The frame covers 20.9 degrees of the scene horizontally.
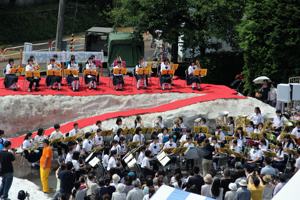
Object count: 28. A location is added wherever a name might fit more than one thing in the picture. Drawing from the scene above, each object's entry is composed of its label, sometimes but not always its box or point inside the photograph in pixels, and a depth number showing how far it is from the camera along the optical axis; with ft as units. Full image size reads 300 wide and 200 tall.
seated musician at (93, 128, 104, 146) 94.84
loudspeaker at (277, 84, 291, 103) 109.70
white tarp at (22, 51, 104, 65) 122.83
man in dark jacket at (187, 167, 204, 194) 74.82
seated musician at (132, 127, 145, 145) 95.20
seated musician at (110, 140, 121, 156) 90.53
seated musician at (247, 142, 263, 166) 89.61
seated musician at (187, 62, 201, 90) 116.57
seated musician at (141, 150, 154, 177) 87.97
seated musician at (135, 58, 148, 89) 115.14
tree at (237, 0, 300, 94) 128.16
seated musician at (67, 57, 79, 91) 113.91
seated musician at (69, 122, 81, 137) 98.40
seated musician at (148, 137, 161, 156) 92.22
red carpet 108.06
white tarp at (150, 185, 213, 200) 49.63
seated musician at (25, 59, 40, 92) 112.16
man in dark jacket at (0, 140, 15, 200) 81.71
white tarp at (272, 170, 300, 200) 46.88
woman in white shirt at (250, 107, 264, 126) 104.58
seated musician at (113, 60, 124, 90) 115.03
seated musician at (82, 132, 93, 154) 92.95
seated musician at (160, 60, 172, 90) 115.96
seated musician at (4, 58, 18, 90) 112.47
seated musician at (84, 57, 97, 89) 115.34
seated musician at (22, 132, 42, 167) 95.04
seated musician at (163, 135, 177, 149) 92.84
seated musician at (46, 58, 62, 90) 113.39
